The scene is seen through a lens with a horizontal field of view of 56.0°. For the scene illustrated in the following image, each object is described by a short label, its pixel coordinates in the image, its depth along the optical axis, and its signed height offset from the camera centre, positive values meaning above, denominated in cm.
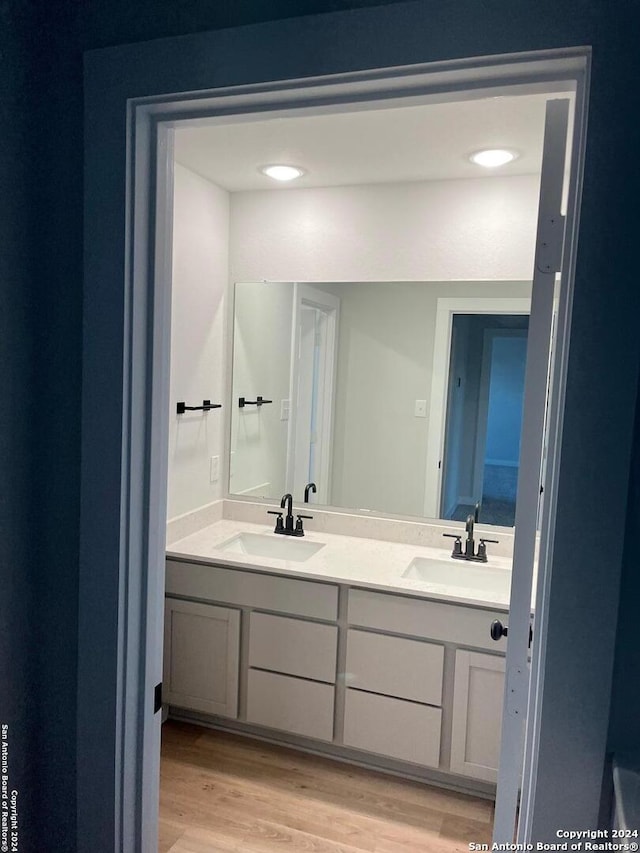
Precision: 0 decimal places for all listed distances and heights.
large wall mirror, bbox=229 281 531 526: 254 -6
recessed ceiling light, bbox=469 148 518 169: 218 +85
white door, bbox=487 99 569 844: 99 -11
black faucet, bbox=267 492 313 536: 277 -68
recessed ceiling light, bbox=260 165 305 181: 249 +86
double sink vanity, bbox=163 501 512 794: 216 -103
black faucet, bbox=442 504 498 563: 244 -67
